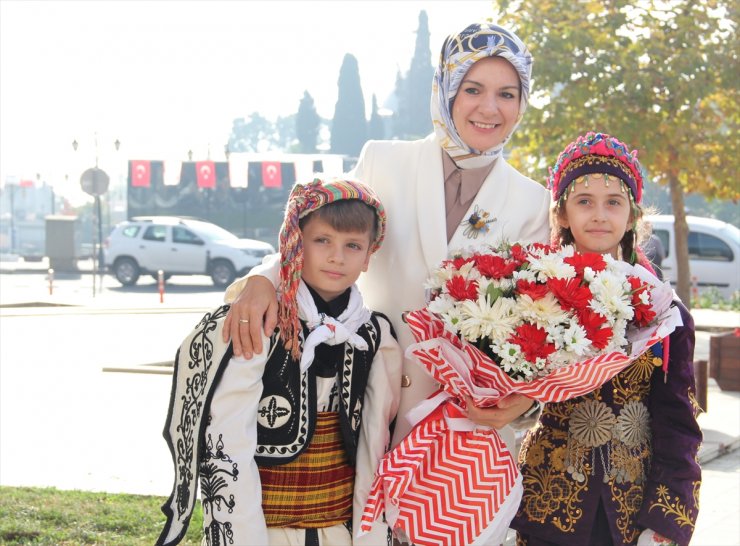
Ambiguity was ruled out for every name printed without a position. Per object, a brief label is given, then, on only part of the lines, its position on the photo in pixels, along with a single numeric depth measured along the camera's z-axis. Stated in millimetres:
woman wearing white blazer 3375
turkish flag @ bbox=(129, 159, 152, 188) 37656
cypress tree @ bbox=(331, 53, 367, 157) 113688
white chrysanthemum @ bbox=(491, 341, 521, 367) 2795
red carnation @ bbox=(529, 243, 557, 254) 3043
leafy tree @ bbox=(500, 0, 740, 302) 12875
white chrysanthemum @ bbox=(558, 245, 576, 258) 3000
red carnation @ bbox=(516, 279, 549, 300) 2834
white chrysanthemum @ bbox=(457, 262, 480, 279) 2978
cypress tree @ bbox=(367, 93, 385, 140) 116938
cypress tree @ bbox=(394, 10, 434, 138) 121244
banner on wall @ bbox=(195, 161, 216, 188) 37812
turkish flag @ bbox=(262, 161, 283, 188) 38031
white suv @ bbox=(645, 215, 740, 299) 20422
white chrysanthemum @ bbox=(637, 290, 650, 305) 2939
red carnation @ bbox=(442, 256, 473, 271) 3059
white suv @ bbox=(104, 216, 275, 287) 27172
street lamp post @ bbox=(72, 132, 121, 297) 22594
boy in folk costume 3047
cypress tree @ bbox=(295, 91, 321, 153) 112062
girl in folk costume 3057
